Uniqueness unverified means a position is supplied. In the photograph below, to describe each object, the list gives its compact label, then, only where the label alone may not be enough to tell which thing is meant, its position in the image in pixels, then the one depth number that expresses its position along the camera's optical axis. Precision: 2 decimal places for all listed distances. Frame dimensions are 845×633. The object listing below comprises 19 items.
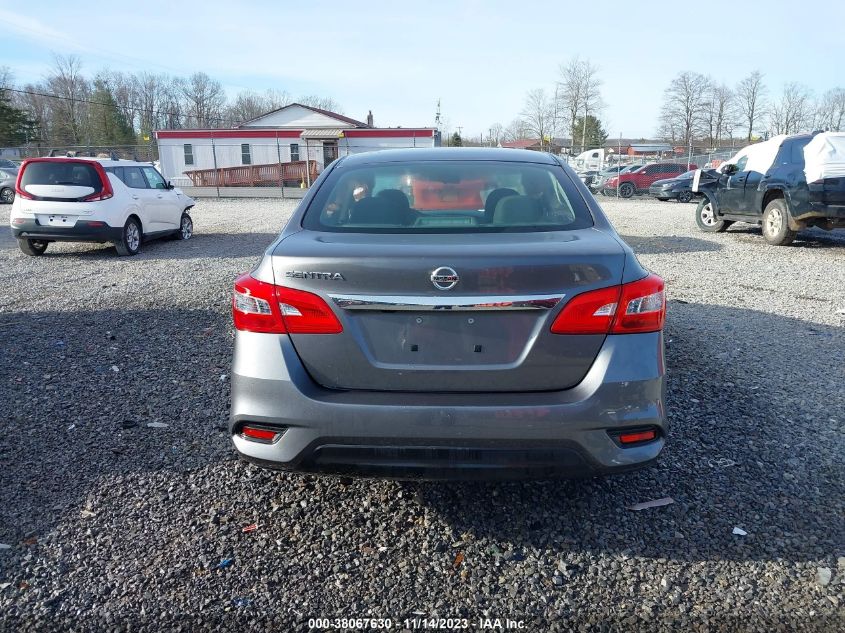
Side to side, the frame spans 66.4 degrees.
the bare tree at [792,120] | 76.38
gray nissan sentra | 2.40
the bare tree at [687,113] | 75.69
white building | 41.84
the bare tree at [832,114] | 76.10
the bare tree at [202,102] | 90.71
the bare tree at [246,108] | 93.44
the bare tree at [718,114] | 77.19
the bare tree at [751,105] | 79.31
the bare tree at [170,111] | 85.12
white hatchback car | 10.75
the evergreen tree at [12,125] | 59.59
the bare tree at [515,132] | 78.96
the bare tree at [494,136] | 81.74
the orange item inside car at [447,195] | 3.45
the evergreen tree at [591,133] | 68.62
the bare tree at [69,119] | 71.38
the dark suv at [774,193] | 10.78
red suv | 29.52
